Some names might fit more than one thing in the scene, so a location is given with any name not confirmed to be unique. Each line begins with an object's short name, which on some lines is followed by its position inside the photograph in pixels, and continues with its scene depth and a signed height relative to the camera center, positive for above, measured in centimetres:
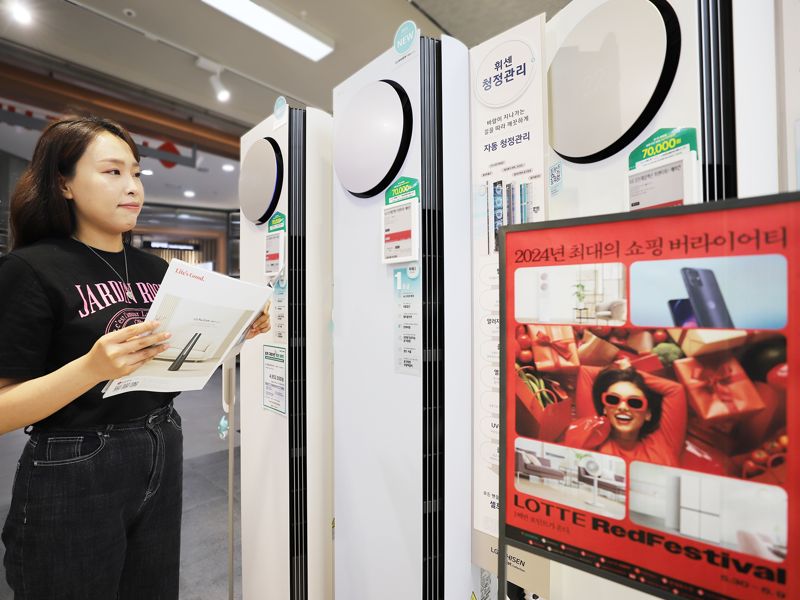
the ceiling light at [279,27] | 290 +210
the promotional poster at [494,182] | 100 +31
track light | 388 +205
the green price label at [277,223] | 166 +34
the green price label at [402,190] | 116 +33
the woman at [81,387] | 93 -17
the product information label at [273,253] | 166 +21
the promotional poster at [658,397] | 50 -13
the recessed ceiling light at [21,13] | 289 +206
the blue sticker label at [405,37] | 115 +75
